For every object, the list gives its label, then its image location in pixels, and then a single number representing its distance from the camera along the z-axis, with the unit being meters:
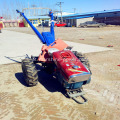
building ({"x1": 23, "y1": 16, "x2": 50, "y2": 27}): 54.00
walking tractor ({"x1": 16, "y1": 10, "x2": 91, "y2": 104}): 4.09
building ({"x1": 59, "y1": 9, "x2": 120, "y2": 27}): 38.58
